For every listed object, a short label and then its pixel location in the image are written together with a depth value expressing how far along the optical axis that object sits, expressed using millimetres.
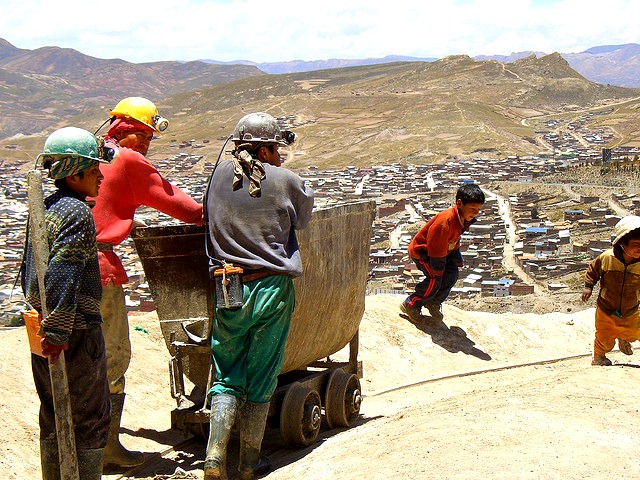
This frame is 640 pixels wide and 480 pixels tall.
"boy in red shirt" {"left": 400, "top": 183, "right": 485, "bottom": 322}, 7945
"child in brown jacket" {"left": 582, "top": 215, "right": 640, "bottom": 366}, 6422
